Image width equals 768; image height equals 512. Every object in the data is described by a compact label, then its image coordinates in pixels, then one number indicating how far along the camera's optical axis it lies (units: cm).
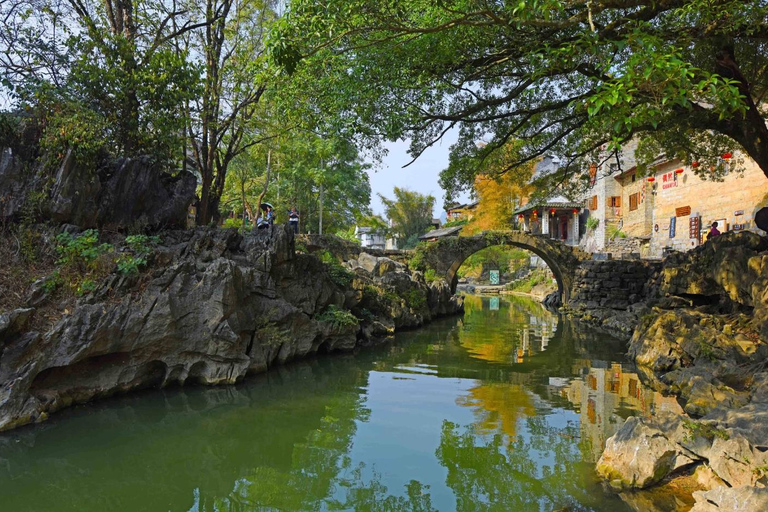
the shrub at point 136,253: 806
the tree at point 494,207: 3300
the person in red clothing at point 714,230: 2028
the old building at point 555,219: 3378
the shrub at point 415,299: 1734
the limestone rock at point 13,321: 638
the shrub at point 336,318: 1165
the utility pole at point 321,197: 2788
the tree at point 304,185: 2334
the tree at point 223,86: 1184
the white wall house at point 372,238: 4894
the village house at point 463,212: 4416
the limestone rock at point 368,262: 1900
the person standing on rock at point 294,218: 1838
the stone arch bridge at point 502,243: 2341
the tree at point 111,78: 912
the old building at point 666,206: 2055
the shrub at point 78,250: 798
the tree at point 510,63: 560
